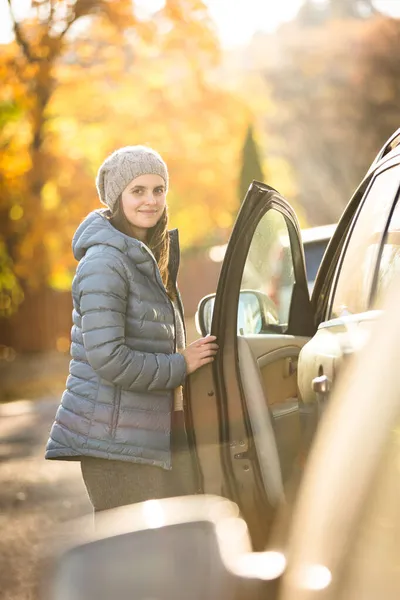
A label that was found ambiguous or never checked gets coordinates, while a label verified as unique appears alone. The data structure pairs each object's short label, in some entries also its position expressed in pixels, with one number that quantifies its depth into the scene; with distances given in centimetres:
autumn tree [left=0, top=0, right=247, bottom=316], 2012
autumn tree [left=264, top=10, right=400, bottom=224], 3509
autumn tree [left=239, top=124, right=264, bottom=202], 3128
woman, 370
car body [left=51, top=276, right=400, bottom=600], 158
